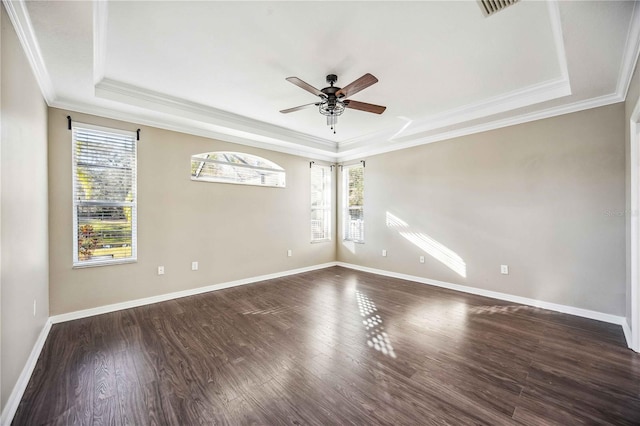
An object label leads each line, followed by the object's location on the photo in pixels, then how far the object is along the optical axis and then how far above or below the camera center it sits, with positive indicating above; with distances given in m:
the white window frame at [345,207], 6.12 +0.09
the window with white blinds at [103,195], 3.19 +0.20
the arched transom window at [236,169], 4.19 +0.74
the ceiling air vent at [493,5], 1.81 +1.45
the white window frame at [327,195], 6.15 +0.38
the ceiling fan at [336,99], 2.38 +1.17
